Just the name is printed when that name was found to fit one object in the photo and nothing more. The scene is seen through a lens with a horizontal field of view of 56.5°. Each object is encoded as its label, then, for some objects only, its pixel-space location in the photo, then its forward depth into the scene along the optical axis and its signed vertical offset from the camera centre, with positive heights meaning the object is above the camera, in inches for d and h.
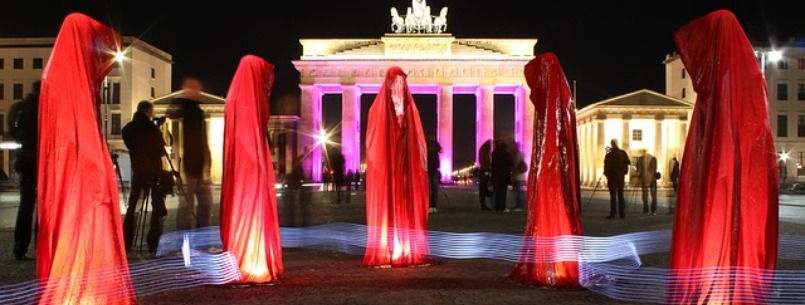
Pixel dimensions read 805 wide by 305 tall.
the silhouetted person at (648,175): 729.6 -14.3
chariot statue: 2723.9 +509.8
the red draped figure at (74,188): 193.9 -7.8
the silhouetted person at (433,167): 692.7 -6.8
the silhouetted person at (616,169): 668.7 -7.8
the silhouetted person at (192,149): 379.2 +5.0
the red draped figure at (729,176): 193.2 -4.0
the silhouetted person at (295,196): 539.5 -27.5
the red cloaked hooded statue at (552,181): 266.5 -7.5
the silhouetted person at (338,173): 898.1 -16.5
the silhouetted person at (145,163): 363.6 -2.1
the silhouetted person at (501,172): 723.4 -11.6
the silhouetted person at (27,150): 349.1 +3.9
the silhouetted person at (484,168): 789.9 -8.5
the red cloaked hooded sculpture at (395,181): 332.8 -9.8
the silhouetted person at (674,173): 790.8 -13.2
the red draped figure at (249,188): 271.0 -10.5
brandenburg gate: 2719.0 +330.8
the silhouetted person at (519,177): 741.3 -17.0
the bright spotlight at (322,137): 2759.8 +83.4
